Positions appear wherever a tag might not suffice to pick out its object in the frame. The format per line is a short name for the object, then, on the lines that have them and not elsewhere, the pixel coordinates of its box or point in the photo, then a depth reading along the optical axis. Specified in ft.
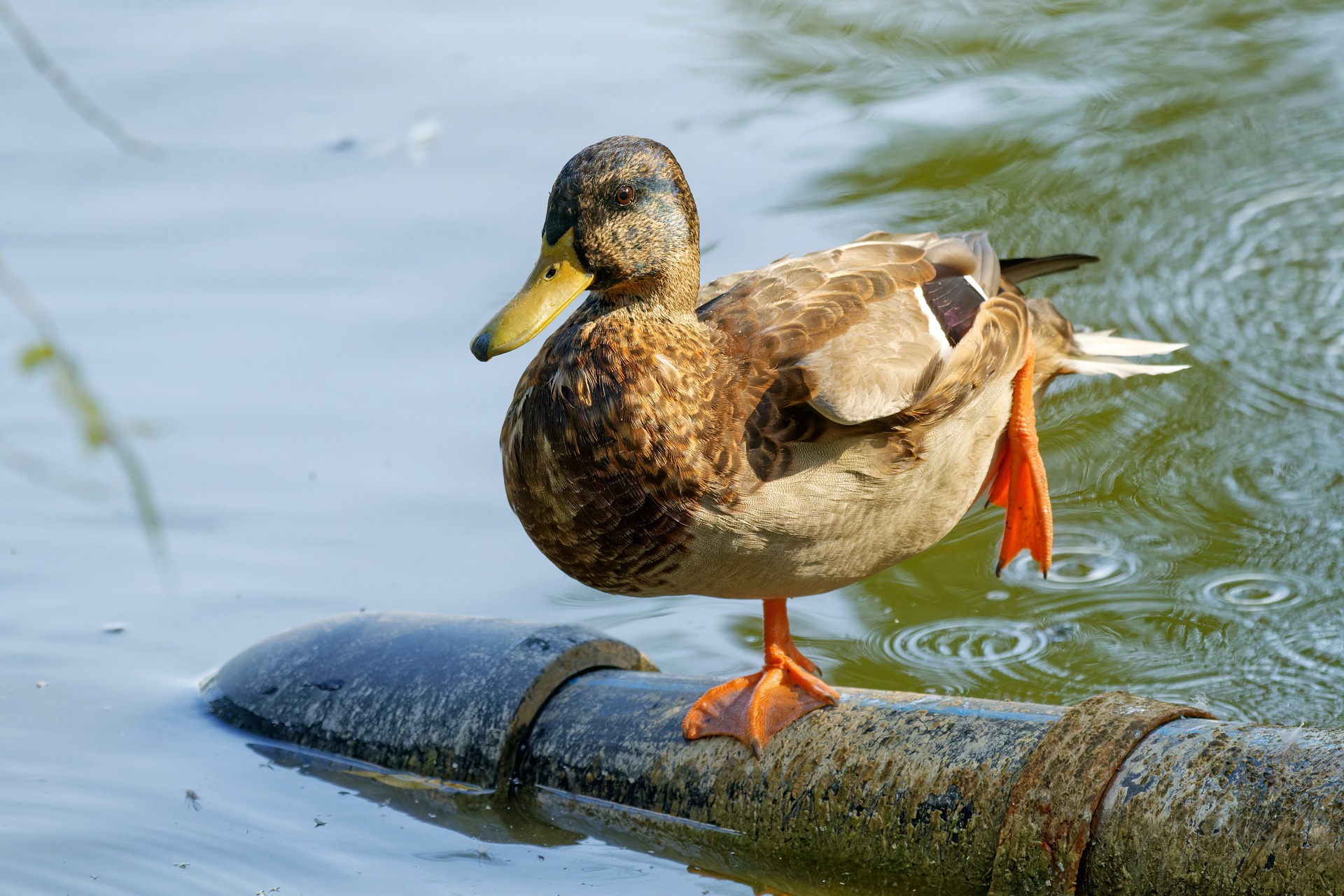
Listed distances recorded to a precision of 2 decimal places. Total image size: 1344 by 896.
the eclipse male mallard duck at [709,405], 19.38
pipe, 17.83
